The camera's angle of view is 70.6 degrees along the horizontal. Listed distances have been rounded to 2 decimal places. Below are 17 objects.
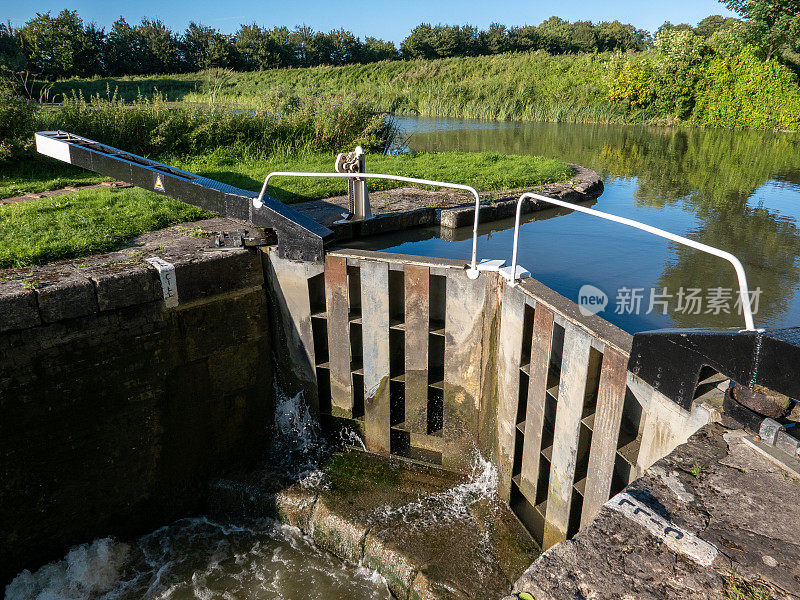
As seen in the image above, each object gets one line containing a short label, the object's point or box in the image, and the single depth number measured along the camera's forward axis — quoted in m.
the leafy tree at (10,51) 29.83
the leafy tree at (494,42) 57.09
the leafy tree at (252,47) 50.45
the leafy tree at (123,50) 46.41
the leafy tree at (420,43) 55.12
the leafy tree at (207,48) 49.50
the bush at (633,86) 25.62
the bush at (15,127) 8.93
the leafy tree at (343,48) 57.31
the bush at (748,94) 23.75
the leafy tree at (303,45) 55.19
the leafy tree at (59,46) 40.84
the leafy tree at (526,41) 58.56
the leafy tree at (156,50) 47.72
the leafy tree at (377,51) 56.94
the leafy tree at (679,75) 25.38
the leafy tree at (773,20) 22.94
